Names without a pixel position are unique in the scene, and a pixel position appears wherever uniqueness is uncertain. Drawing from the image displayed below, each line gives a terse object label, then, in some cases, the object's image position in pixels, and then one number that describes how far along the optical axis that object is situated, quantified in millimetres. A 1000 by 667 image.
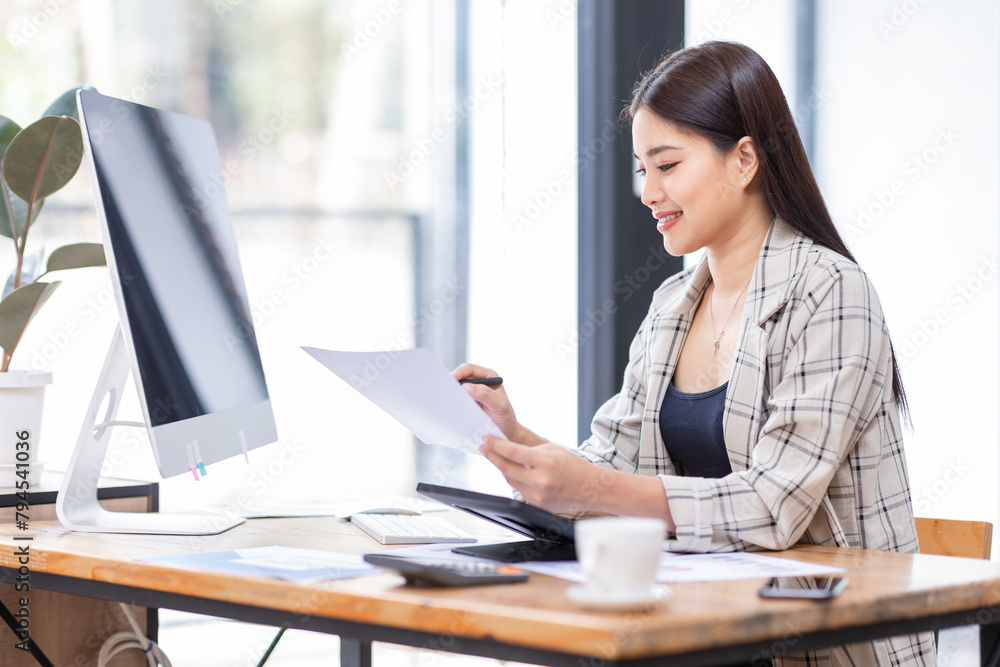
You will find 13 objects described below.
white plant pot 3723
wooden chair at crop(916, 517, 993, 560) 3680
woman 3381
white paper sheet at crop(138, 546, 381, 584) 3193
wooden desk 2967
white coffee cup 2989
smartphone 3076
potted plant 3726
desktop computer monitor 3447
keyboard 3484
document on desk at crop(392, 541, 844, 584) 3183
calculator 3099
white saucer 2991
